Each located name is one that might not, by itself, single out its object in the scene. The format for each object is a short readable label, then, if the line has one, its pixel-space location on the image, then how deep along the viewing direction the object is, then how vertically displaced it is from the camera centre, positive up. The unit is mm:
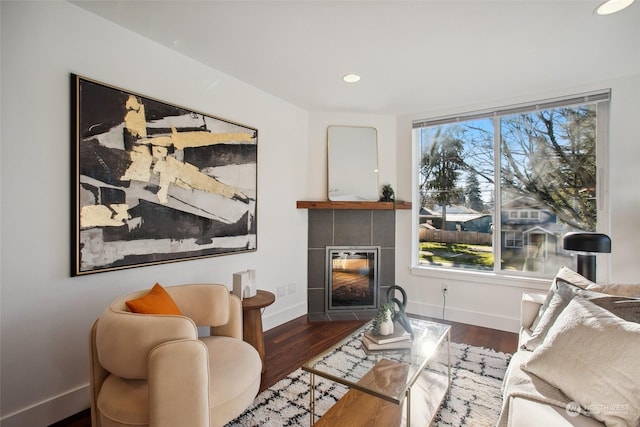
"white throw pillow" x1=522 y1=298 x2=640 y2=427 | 1128 -599
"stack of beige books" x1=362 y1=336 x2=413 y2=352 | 1844 -792
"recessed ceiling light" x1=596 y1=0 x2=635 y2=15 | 1775 +1196
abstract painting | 1883 +217
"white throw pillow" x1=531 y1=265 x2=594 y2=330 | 1837 -420
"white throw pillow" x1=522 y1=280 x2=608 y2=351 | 1633 -519
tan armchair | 1234 -712
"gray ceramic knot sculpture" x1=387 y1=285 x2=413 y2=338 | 2027 -676
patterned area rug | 1801 -1194
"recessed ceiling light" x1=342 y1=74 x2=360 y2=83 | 2782 +1213
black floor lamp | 2168 -244
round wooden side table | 2397 -875
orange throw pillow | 1562 -477
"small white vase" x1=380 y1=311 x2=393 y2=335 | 1928 -712
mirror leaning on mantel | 3758 +585
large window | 2996 +309
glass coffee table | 1501 -825
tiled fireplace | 3748 -521
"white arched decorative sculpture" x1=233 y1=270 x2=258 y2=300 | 2451 -578
